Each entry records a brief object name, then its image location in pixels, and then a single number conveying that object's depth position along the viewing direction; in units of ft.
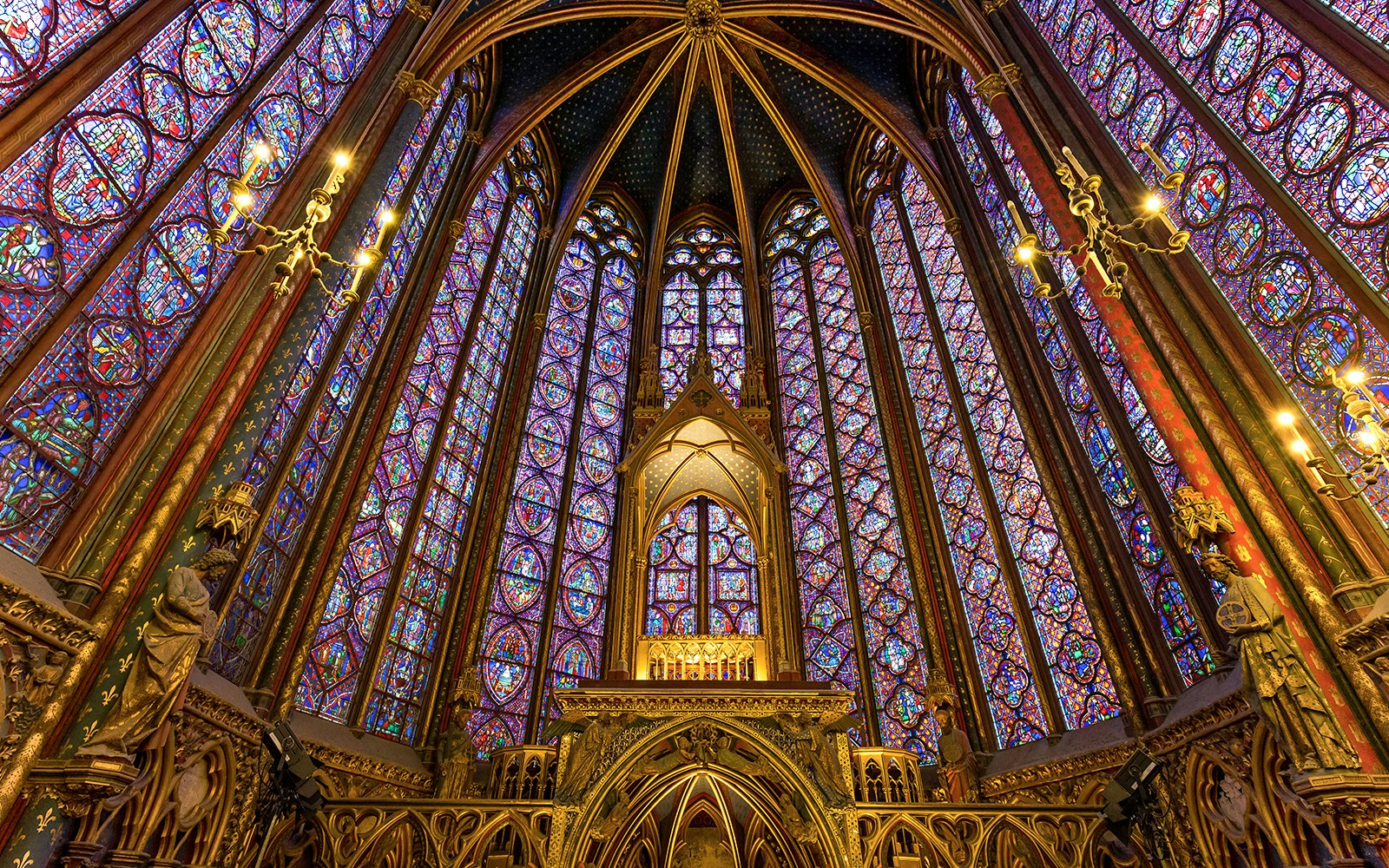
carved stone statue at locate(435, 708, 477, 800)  29.37
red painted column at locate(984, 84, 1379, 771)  18.74
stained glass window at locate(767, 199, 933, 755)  38.99
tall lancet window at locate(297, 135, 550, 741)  32.48
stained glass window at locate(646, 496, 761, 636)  41.83
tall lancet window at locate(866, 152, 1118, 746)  31.71
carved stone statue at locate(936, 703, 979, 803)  29.58
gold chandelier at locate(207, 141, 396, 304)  16.35
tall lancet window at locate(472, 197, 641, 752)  38.73
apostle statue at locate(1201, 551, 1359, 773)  17.66
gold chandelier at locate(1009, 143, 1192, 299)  17.93
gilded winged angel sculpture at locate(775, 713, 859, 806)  24.31
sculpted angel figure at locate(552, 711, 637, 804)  24.20
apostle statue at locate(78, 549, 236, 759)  18.19
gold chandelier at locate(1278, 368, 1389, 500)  16.46
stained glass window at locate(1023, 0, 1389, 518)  20.56
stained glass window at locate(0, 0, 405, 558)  19.66
